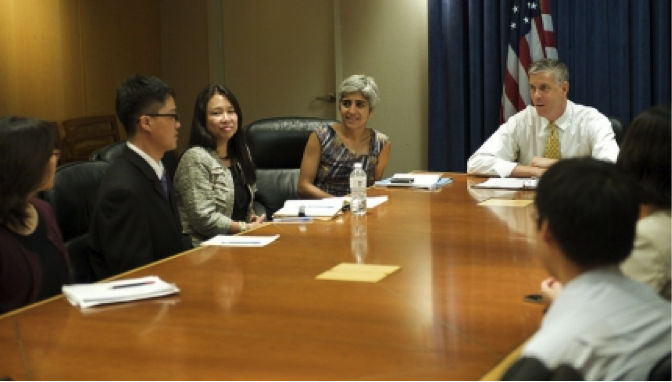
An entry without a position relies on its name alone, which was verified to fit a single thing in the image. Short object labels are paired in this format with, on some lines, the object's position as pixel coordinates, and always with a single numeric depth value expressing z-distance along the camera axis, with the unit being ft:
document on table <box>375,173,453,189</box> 15.03
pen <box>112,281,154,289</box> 8.20
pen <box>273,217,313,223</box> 12.15
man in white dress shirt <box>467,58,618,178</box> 15.70
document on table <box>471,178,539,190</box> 14.58
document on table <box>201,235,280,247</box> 10.48
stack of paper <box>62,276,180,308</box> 7.76
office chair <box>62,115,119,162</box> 20.47
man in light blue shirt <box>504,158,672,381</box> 5.29
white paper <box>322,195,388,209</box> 13.23
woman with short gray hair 16.06
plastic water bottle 12.62
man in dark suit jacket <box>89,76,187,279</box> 10.47
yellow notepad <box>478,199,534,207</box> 12.98
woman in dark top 8.39
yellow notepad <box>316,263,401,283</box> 8.64
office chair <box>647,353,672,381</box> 5.39
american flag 19.62
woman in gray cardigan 13.28
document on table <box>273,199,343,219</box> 12.36
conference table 6.10
